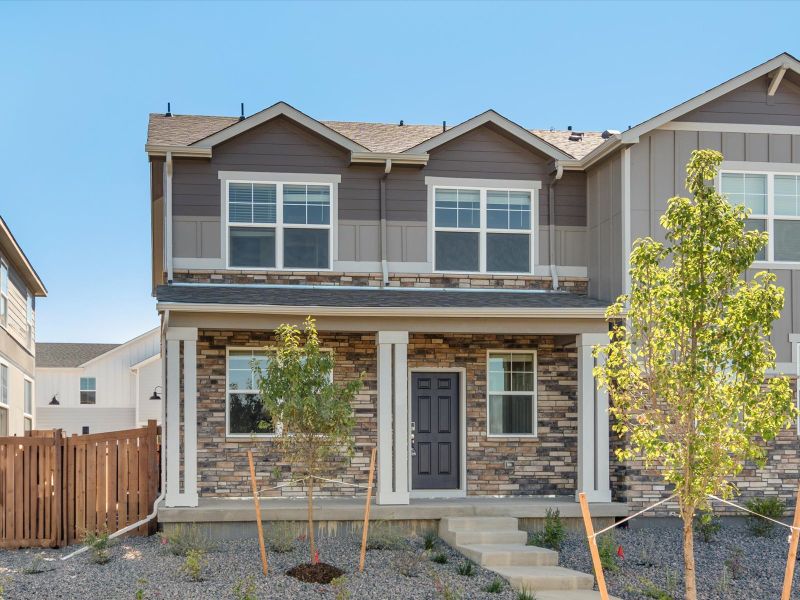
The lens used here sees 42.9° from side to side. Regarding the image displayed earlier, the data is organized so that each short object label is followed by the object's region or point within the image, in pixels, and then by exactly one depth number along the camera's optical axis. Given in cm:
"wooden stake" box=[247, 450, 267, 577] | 1104
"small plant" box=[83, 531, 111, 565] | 1195
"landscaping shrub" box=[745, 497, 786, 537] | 1393
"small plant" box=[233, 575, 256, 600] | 948
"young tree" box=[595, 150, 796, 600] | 825
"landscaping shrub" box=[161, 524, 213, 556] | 1212
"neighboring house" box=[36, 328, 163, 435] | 4428
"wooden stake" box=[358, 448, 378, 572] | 1136
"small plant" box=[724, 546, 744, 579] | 1141
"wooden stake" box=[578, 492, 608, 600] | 767
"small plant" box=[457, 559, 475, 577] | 1116
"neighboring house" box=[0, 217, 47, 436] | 2142
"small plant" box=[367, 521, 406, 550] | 1246
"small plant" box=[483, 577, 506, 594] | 1035
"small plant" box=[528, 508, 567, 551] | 1272
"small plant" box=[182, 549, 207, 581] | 1069
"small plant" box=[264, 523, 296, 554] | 1212
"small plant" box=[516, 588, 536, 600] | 974
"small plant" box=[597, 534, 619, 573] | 1131
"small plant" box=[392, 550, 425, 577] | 1120
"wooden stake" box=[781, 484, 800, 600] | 800
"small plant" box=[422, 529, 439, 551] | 1250
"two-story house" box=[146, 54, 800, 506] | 1470
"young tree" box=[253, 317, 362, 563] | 1091
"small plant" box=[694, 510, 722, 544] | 1333
